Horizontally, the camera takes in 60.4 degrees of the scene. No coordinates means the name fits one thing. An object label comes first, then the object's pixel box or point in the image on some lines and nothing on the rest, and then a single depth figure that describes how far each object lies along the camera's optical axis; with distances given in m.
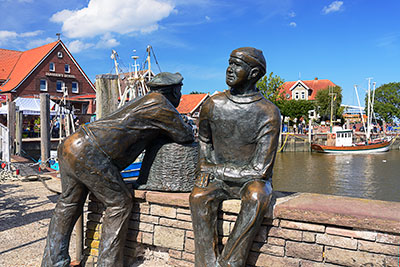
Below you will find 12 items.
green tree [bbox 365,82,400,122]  55.91
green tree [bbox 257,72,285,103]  29.93
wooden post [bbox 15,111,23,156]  16.66
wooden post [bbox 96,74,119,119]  5.21
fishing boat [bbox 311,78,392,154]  32.19
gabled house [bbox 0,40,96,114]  30.55
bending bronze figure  3.13
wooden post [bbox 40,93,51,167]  13.38
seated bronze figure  2.75
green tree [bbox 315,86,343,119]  46.28
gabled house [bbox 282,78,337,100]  54.22
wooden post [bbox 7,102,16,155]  16.64
